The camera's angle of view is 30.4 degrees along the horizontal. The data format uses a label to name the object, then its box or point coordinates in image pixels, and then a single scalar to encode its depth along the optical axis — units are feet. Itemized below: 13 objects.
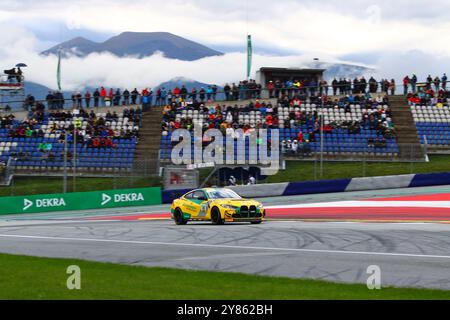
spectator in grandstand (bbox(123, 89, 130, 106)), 171.53
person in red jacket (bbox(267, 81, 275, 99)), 171.12
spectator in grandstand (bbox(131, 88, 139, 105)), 172.04
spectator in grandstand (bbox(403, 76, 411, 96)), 166.71
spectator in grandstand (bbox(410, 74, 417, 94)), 166.12
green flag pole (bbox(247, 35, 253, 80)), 191.20
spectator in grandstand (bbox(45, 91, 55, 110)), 168.71
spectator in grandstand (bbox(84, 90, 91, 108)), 168.04
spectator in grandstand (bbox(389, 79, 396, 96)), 166.91
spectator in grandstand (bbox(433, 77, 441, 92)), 161.40
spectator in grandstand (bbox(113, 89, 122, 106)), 172.24
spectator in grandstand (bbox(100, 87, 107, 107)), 172.04
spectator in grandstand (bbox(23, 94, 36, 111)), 172.75
